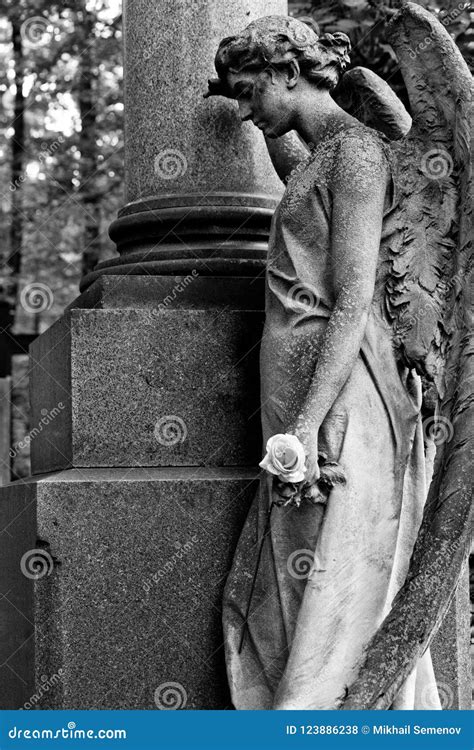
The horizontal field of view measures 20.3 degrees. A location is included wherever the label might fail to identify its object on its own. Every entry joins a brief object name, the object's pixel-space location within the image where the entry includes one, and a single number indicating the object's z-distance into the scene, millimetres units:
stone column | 6316
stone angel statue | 5055
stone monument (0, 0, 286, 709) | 5457
